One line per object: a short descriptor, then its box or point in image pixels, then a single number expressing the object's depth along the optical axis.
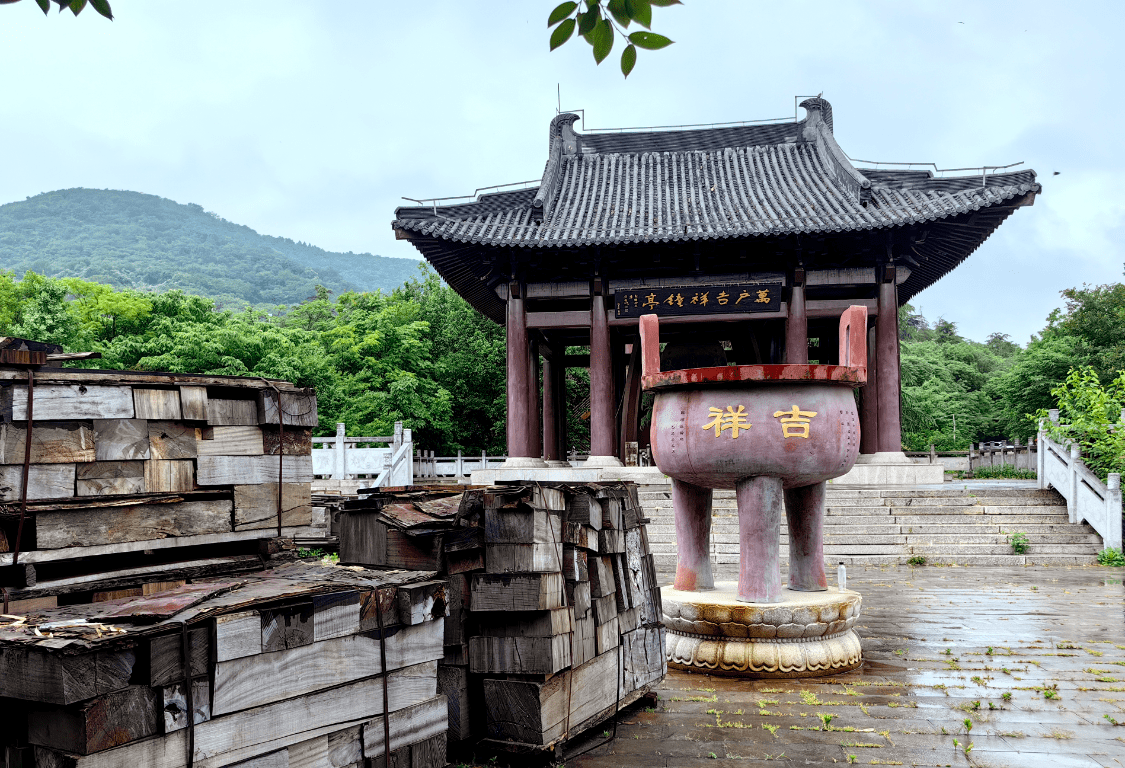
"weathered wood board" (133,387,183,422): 3.04
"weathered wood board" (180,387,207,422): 3.17
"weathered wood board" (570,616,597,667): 3.45
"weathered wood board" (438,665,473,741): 3.26
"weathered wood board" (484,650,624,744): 3.21
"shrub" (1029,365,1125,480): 11.59
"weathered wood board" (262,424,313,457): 3.48
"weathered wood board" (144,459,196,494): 3.07
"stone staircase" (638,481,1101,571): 10.54
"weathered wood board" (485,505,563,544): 3.26
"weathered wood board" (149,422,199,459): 3.10
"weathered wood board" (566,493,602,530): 3.61
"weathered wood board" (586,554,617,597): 3.74
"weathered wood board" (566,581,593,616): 3.51
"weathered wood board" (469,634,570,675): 3.22
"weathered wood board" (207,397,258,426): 3.27
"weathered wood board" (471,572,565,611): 3.24
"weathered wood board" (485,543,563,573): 3.25
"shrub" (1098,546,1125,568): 10.12
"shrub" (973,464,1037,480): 21.25
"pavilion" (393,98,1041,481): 13.73
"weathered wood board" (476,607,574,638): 3.26
